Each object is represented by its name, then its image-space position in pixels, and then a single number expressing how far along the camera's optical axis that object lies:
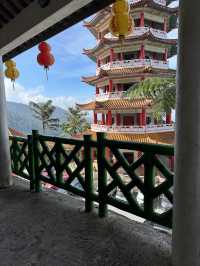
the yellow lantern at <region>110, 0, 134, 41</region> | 1.88
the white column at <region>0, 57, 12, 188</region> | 3.13
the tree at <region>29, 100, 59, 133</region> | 23.14
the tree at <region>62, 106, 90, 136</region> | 22.27
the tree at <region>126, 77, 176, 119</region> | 5.91
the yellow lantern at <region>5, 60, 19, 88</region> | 3.38
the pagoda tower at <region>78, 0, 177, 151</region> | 13.17
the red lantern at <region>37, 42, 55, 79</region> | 2.89
